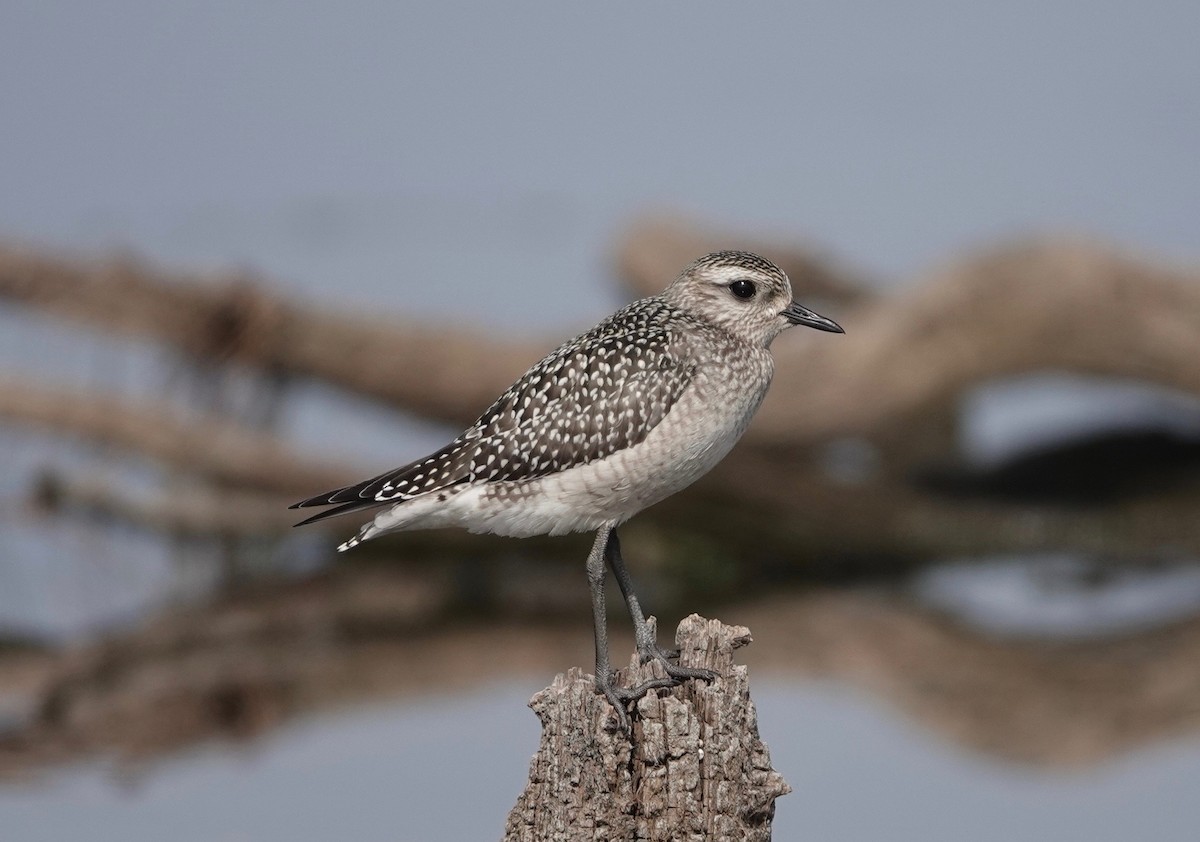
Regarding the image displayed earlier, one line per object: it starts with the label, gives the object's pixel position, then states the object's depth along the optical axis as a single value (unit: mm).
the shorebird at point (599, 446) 15781
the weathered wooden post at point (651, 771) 15453
